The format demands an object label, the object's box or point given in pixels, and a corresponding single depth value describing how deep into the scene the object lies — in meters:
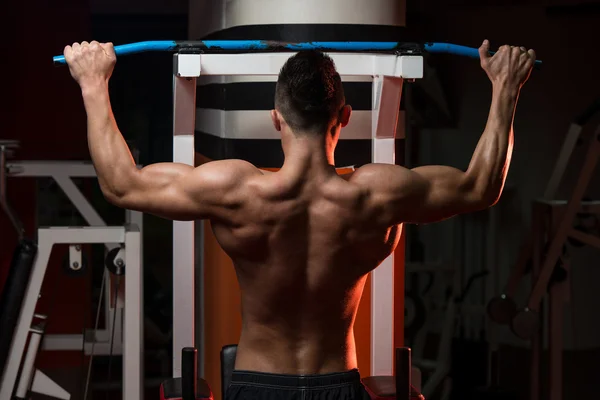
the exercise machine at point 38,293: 3.67
